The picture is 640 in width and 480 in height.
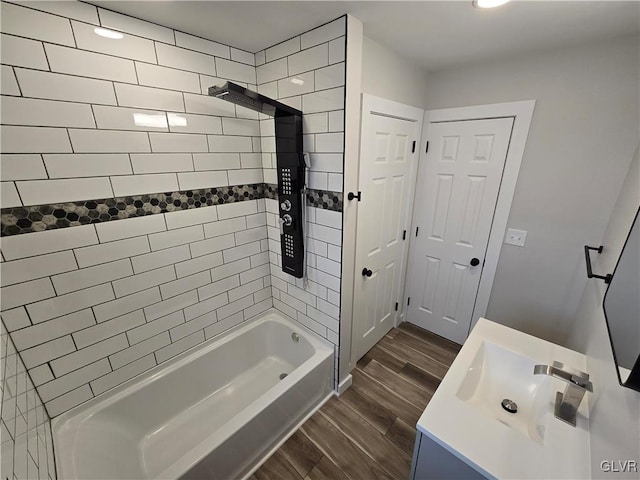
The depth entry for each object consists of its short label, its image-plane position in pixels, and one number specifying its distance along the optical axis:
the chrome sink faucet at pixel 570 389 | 0.88
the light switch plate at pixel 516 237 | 1.76
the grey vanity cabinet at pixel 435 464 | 0.81
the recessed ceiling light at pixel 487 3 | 1.00
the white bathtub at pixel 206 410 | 1.19
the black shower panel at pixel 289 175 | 1.35
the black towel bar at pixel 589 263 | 1.04
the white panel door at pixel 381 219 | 1.69
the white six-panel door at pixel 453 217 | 1.81
